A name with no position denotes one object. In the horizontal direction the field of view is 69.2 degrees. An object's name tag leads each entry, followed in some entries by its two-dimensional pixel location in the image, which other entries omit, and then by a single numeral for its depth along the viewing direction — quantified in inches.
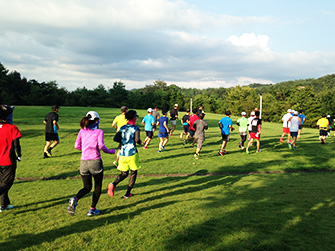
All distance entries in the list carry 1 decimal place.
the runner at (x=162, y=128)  474.3
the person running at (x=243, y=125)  493.0
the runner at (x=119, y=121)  361.1
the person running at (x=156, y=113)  571.8
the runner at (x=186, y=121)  583.7
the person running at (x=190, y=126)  535.2
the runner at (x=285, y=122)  545.7
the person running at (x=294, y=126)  505.7
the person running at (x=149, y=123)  455.8
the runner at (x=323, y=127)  601.8
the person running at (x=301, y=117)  677.0
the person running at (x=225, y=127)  462.0
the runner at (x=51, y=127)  405.1
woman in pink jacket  180.7
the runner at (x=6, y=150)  180.8
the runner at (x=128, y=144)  214.8
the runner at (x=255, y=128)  475.2
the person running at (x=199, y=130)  416.2
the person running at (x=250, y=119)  488.4
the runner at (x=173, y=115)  596.1
